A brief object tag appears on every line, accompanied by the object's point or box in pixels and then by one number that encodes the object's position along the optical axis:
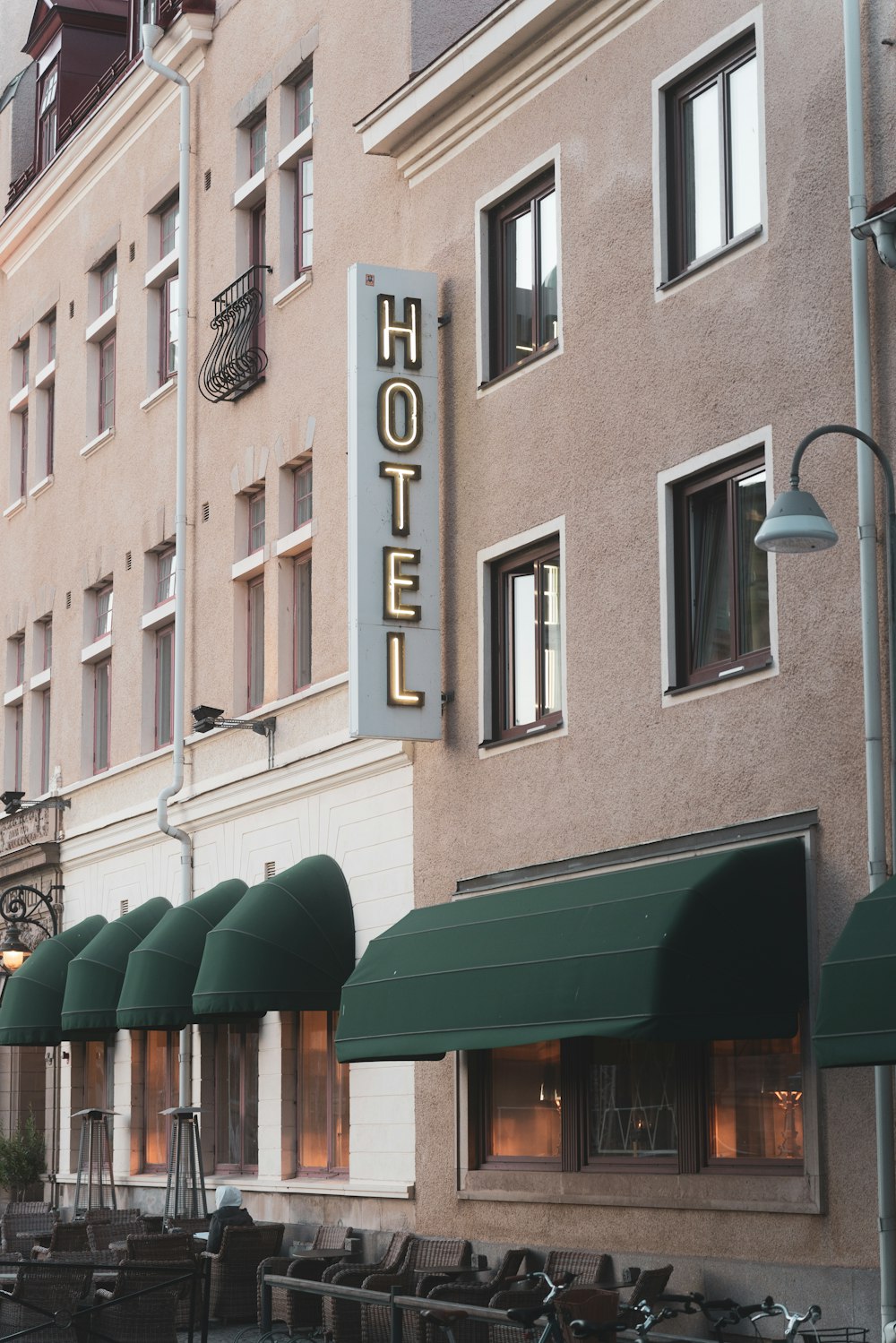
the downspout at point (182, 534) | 23.53
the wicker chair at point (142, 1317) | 14.31
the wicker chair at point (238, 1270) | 19.08
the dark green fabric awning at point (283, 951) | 19.28
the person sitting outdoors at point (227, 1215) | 19.44
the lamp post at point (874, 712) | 12.05
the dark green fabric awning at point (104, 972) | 23.92
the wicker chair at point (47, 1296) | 14.09
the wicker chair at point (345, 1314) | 16.59
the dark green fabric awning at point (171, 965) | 21.59
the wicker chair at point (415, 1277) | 15.87
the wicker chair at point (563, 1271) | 14.57
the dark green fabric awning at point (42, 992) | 25.70
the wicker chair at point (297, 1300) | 17.28
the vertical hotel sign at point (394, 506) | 18.03
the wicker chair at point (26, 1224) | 21.28
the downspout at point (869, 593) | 12.54
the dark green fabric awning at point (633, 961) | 13.52
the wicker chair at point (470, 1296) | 14.74
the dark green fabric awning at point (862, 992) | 11.72
